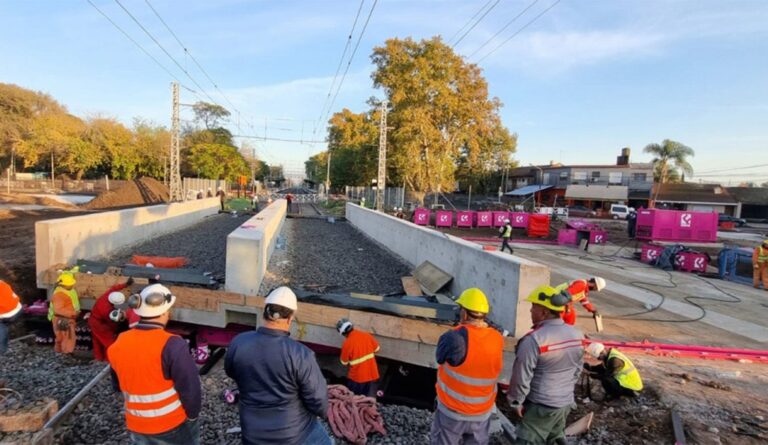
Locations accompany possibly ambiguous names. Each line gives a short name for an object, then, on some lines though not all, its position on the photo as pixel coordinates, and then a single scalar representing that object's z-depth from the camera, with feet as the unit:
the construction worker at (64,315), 21.91
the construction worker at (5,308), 16.63
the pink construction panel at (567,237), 73.46
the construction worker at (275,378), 8.43
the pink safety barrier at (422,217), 92.23
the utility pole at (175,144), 93.25
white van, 147.54
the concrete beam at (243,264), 24.41
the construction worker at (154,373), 8.75
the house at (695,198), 173.47
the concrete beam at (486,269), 18.56
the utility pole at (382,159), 90.96
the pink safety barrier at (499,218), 90.53
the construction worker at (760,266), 42.01
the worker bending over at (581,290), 15.66
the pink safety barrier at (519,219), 88.67
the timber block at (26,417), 12.07
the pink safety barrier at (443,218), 90.58
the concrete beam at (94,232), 26.71
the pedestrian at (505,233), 58.18
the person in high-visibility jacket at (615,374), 16.60
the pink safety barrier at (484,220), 92.02
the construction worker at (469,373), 10.23
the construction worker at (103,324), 20.12
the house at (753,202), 190.08
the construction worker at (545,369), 10.82
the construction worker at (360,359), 18.22
